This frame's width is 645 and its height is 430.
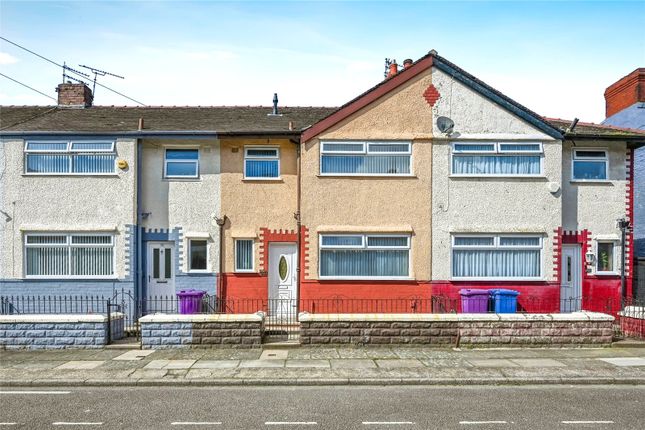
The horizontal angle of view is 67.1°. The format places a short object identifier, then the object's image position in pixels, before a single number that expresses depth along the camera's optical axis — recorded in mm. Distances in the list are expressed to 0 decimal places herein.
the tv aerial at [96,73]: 19000
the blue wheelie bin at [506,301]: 13242
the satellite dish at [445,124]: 14031
